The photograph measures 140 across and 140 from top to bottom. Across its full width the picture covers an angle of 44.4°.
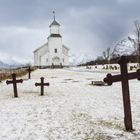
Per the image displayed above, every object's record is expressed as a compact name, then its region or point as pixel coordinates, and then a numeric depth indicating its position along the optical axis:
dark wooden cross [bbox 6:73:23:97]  8.73
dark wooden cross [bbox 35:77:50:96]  8.75
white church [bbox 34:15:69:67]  53.27
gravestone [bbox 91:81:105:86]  11.63
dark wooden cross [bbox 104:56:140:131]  4.79
